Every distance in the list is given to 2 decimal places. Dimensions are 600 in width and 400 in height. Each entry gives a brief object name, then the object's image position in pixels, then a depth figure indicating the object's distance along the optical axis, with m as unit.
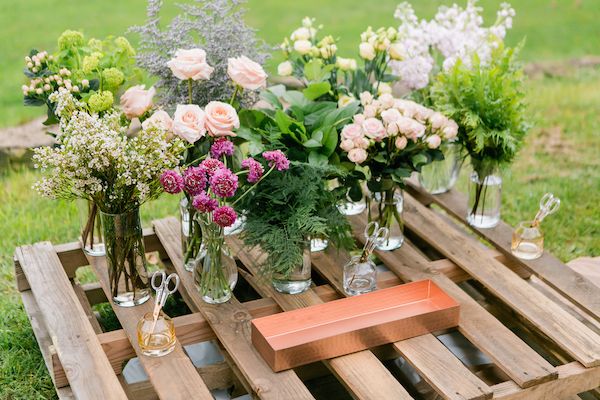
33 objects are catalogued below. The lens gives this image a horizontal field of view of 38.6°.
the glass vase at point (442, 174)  2.93
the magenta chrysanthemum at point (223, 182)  1.99
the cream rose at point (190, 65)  2.19
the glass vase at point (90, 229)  2.52
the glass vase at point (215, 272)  2.20
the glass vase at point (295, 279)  2.32
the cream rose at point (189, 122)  2.11
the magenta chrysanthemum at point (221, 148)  2.14
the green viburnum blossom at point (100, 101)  2.26
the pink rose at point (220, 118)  2.14
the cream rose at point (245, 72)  2.22
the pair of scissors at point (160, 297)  2.08
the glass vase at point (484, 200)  2.68
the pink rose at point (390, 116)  2.32
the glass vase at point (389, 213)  2.53
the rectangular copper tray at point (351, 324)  2.03
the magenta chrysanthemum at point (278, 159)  2.12
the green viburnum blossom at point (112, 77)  2.37
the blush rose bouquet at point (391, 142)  2.32
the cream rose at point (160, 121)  2.09
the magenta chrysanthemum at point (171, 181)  2.00
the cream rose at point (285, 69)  2.70
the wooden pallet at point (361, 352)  1.98
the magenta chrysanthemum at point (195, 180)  2.04
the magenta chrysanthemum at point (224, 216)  2.01
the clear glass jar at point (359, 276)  2.32
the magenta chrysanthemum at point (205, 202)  2.04
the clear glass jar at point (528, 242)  2.54
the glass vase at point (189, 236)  2.34
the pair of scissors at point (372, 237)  2.29
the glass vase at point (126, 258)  2.15
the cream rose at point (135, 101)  2.29
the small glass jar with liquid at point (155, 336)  2.07
